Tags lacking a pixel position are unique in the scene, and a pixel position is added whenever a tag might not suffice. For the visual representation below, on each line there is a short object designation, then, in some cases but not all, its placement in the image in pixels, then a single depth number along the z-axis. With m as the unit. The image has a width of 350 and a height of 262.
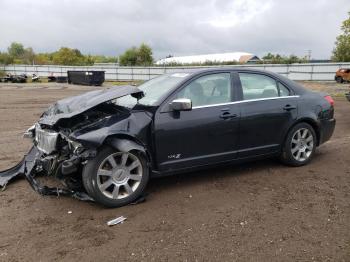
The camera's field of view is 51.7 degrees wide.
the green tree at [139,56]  68.56
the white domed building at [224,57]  73.46
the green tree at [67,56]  85.06
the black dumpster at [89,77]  36.47
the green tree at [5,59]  71.12
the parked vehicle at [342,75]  33.34
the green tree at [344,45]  52.31
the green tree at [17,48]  114.81
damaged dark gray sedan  4.23
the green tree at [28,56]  90.68
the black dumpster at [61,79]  42.28
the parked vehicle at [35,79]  43.75
